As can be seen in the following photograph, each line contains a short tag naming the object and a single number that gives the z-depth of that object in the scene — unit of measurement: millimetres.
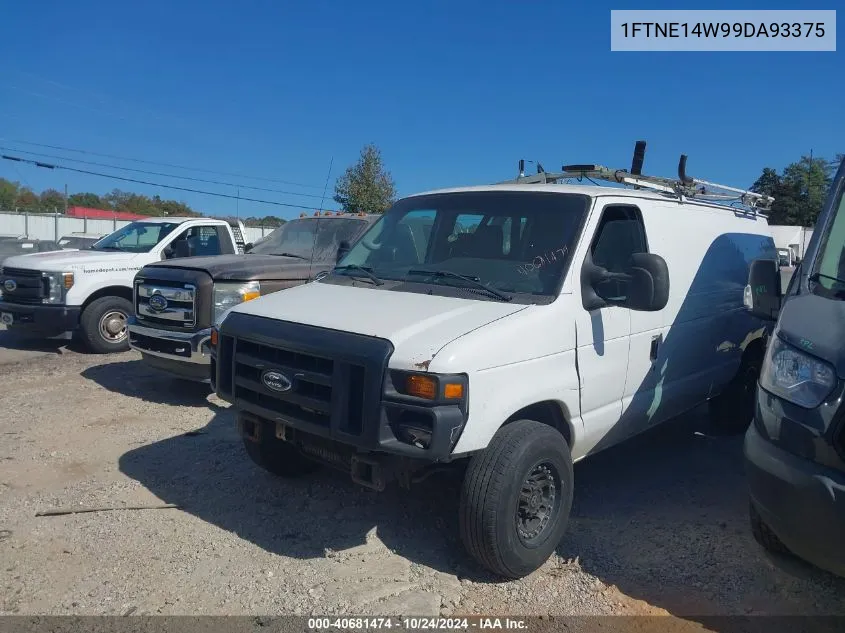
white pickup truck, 8883
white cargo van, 3285
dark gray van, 2707
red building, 51688
